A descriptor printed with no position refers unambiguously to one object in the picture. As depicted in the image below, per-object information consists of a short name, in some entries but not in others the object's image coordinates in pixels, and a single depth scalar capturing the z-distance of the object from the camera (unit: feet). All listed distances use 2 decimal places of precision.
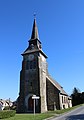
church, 60.02
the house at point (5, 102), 133.92
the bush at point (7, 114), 39.50
